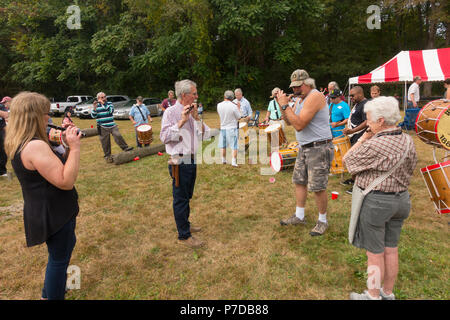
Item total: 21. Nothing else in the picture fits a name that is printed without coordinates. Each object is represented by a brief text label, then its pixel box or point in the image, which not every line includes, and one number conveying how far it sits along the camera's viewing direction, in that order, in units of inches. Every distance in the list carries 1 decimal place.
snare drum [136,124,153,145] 331.8
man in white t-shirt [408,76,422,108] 401.3
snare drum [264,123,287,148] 287.9
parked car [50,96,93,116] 830.5
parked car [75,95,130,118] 747.4
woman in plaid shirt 84.5
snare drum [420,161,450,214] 129.9
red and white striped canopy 429.7
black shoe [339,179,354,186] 218.6
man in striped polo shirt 301.1
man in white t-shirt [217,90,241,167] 261.3
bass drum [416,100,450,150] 133.4
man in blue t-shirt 219.5
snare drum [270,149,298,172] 250.7
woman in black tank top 77.0
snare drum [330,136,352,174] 209.5
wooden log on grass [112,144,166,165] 302.4
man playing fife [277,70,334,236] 128.7
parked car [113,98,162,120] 703.7
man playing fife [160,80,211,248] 124.3
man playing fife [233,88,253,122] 328.2
